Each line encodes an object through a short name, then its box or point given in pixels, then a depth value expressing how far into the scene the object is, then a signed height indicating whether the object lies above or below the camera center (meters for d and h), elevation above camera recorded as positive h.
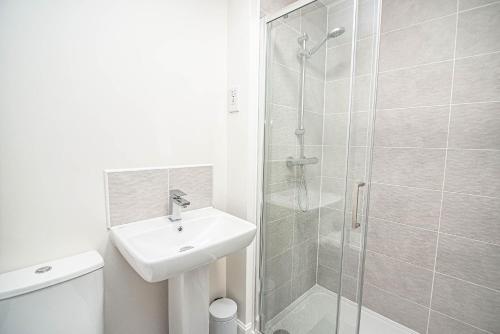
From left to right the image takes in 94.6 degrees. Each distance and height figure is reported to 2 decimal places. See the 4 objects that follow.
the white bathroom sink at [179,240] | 0.81 -0.42
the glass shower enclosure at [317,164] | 1.12 -0.09
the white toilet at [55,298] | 0.75 -0.54
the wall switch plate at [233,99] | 1.38 +0.29
